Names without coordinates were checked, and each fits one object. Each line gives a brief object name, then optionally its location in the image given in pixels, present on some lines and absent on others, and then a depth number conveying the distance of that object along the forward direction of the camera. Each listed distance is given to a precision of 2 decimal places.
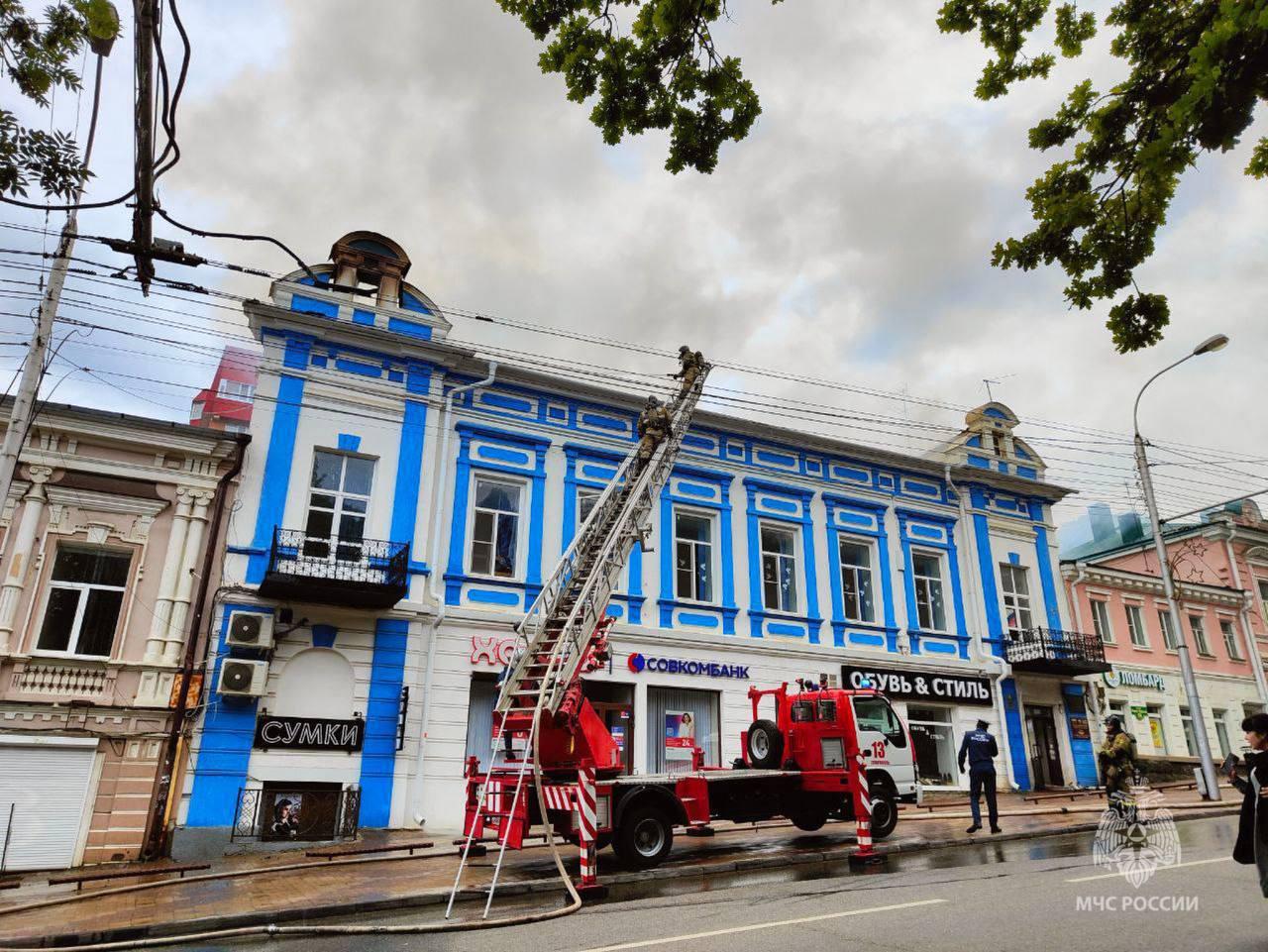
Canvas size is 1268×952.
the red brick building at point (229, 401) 22.91
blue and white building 15.21
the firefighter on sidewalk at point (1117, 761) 12.59
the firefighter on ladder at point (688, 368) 14.91
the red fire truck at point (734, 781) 10.72
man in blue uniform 13.81
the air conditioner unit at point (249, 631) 14.66
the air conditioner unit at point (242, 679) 14.30
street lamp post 18.68
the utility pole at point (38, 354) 10.04
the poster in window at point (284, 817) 14.27
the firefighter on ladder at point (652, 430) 13.80
